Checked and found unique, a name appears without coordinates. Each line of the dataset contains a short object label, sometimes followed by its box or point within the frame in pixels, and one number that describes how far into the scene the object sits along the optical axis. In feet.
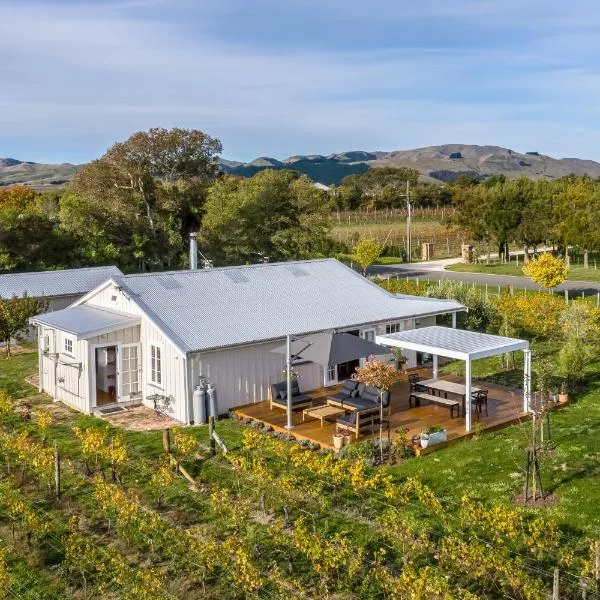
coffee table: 57.47
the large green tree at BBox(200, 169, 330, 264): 149.28
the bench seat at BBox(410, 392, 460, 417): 58.65
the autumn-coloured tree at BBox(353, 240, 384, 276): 151.23
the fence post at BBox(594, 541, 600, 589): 30.17
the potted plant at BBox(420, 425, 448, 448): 51.11
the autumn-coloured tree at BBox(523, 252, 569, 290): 106.22
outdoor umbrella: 58.59
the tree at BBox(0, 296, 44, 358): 86.99
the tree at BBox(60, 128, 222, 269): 147.02
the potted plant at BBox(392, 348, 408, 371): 70.54
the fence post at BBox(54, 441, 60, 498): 44.01
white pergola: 55.31
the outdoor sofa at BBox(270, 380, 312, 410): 60.41
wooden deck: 54.95
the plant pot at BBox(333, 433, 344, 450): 51.80
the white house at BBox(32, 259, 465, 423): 61.98
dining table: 59.36
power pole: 198.73
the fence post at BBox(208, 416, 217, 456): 51.44
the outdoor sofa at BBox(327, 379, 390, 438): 54.34
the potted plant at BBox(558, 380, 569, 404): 61.52
